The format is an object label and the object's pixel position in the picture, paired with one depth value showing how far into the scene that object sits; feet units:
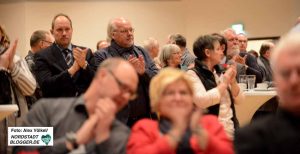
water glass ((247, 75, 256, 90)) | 23.17
